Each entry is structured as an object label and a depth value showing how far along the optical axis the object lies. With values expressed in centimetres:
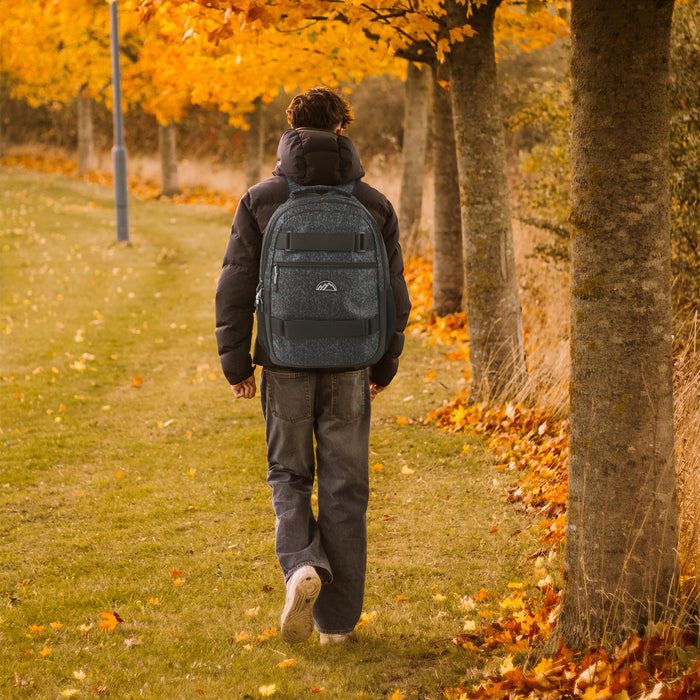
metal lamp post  2869
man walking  596
